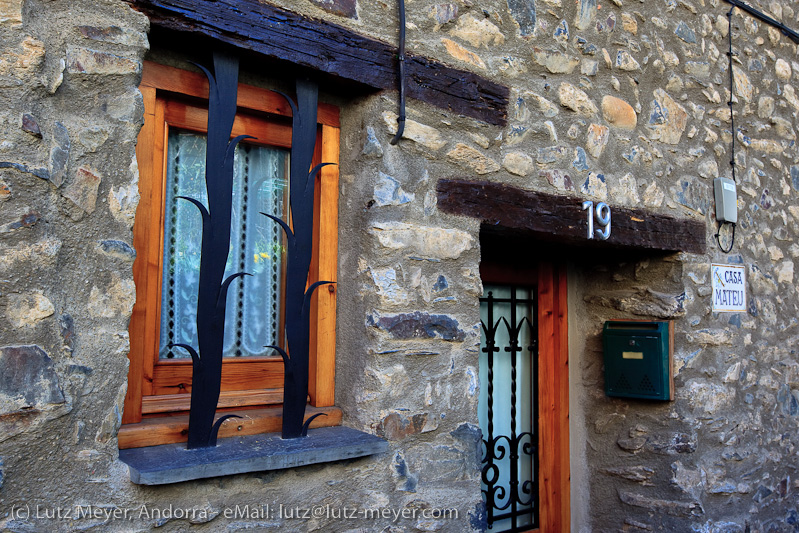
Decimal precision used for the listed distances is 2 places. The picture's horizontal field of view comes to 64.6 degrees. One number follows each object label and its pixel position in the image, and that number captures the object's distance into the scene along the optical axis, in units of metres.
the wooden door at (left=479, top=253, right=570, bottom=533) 3.14
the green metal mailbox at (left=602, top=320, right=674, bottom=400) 3.05
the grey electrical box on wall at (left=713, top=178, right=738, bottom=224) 3.34
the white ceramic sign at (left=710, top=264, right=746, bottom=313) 3.31
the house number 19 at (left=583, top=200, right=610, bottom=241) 2.78
